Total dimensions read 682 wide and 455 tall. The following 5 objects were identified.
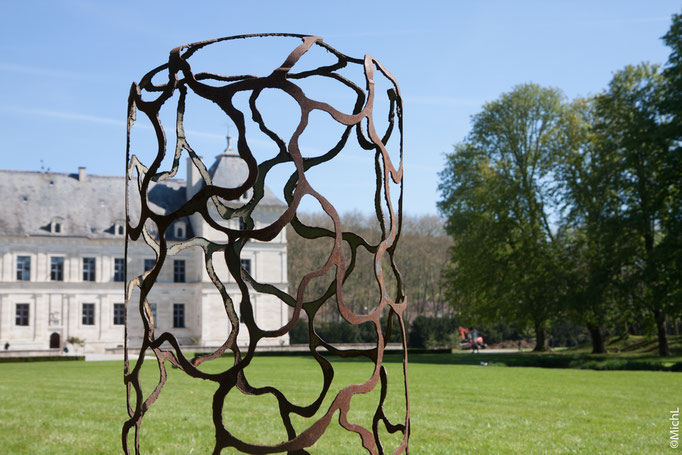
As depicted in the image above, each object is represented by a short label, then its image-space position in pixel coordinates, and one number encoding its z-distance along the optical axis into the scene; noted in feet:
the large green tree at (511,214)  104.53
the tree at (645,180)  78.38
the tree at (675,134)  76.74
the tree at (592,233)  88.43
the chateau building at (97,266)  145.38
